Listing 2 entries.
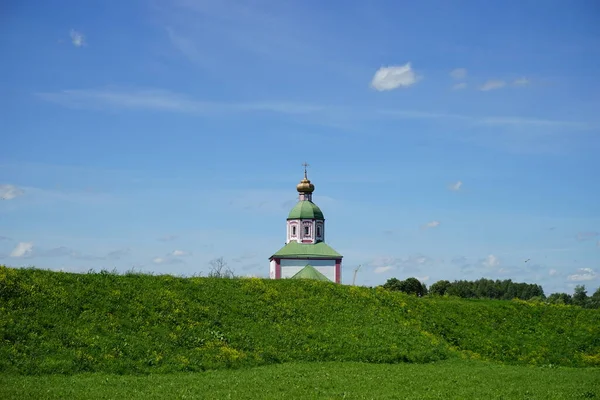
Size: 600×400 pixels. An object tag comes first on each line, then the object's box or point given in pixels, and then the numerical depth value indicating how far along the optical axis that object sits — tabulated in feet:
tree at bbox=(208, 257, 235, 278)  127.21
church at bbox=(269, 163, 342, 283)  293.84
